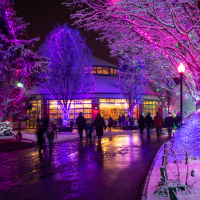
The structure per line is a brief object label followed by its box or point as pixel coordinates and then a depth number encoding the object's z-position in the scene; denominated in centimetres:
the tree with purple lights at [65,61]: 2539
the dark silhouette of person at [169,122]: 1727
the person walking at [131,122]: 2834
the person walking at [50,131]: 1066
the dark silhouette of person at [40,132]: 1135
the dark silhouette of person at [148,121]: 1766
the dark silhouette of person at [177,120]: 2726
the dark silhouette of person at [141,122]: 1952
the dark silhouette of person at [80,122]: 1710
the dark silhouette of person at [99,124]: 1425
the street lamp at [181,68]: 1162
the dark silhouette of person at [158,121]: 1695
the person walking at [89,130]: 1712
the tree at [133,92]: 3216
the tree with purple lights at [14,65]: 1370
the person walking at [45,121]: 1174
